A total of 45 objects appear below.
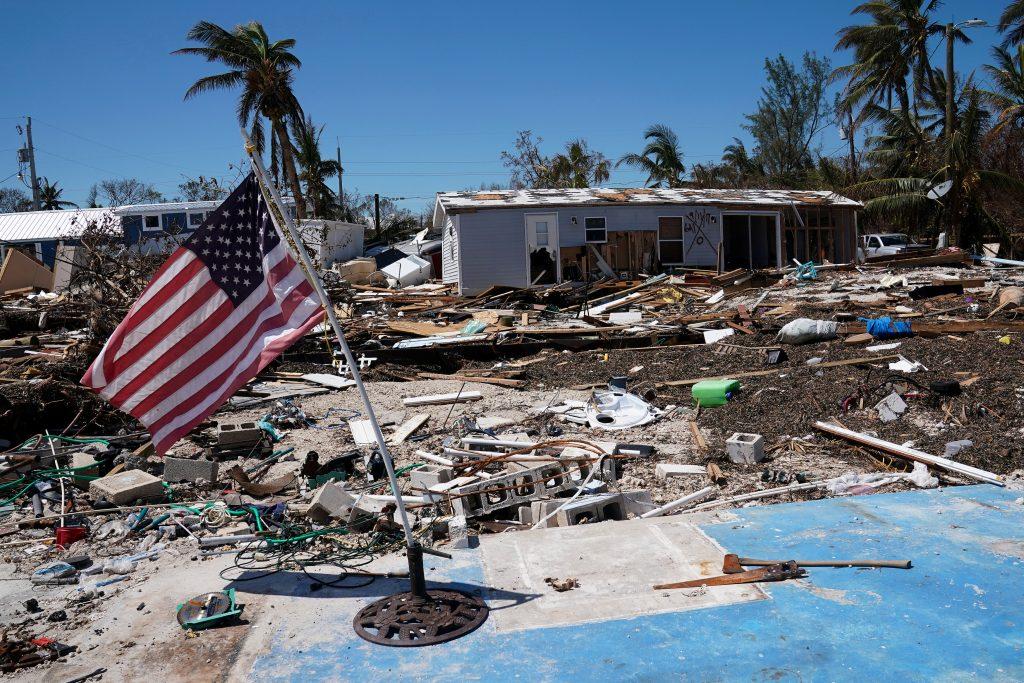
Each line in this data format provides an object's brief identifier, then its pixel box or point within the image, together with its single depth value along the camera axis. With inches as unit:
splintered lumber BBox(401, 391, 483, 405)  489.1
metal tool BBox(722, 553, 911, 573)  205.8
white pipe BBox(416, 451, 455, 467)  349.1
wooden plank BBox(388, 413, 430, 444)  405.4
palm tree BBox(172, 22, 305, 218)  1432.1
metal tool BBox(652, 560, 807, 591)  201.5
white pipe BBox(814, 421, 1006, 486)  283.9
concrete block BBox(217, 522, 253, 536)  268.3
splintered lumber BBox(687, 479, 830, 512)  281.6
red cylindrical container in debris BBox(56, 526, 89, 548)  266.2
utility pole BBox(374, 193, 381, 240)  1650.2
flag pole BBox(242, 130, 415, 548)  179.0
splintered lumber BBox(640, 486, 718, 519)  270.8
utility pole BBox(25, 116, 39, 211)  2098.9
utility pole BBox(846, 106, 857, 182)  1732.7
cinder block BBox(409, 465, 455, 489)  309.7
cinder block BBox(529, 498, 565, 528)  272.2
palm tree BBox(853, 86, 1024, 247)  1106.7
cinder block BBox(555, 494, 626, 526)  263.0
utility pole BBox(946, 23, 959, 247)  1138.0
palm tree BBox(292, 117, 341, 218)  1640.0
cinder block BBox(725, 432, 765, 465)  325.1
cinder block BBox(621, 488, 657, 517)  275.7
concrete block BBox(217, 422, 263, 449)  387.2
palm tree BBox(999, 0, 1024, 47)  1187.9
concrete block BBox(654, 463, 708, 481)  317.4
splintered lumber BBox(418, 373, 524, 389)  535.5
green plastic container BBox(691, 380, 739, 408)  422.6
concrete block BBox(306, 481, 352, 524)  267.7
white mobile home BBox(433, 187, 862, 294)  966.4
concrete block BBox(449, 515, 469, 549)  243.1
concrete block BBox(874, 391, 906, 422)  351.3
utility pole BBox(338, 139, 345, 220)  1841.0
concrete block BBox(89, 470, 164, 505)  300.8
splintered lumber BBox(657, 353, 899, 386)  450.3
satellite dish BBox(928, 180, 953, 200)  1066.1
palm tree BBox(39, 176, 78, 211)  2345.0
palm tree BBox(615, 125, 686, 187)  1711.4
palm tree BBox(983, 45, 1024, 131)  1135.6
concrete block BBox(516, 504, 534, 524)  275.3
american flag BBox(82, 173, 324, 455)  197.2
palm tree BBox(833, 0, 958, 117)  1274.6
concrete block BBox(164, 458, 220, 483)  332.2
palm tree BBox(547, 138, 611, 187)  1630.2
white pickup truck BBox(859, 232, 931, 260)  1131.9
